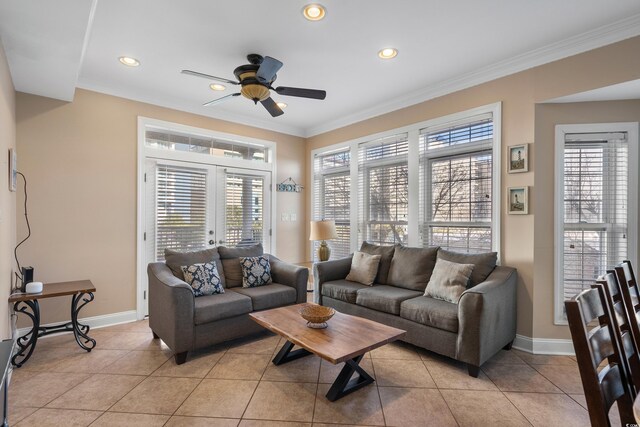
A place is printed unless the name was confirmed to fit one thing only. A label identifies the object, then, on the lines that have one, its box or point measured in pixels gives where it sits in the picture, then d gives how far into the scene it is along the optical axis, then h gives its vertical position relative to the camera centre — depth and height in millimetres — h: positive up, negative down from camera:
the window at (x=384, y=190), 4180 +322
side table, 2750 -962
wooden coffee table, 2057 -876
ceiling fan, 2813 +1150
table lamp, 4422 -243
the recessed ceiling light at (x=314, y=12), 2286 +1473
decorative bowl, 2426 -788
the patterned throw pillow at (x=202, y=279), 3223 -690
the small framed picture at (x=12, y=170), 2711 +347
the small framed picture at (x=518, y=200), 3018 +138
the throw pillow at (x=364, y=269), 3770 -669
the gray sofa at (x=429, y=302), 2529 -840
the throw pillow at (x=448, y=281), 2916 -630
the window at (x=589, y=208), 2896 +66
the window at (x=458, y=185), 3398 +326
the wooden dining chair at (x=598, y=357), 925 -439
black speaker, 2957 -611
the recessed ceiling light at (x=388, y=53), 2895 +1483
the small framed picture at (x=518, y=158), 3021 +539
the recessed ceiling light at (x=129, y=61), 3049 +1454
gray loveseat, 2768 -860
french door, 4000 +66
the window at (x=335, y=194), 4938 +300
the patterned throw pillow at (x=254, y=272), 3648 -689
